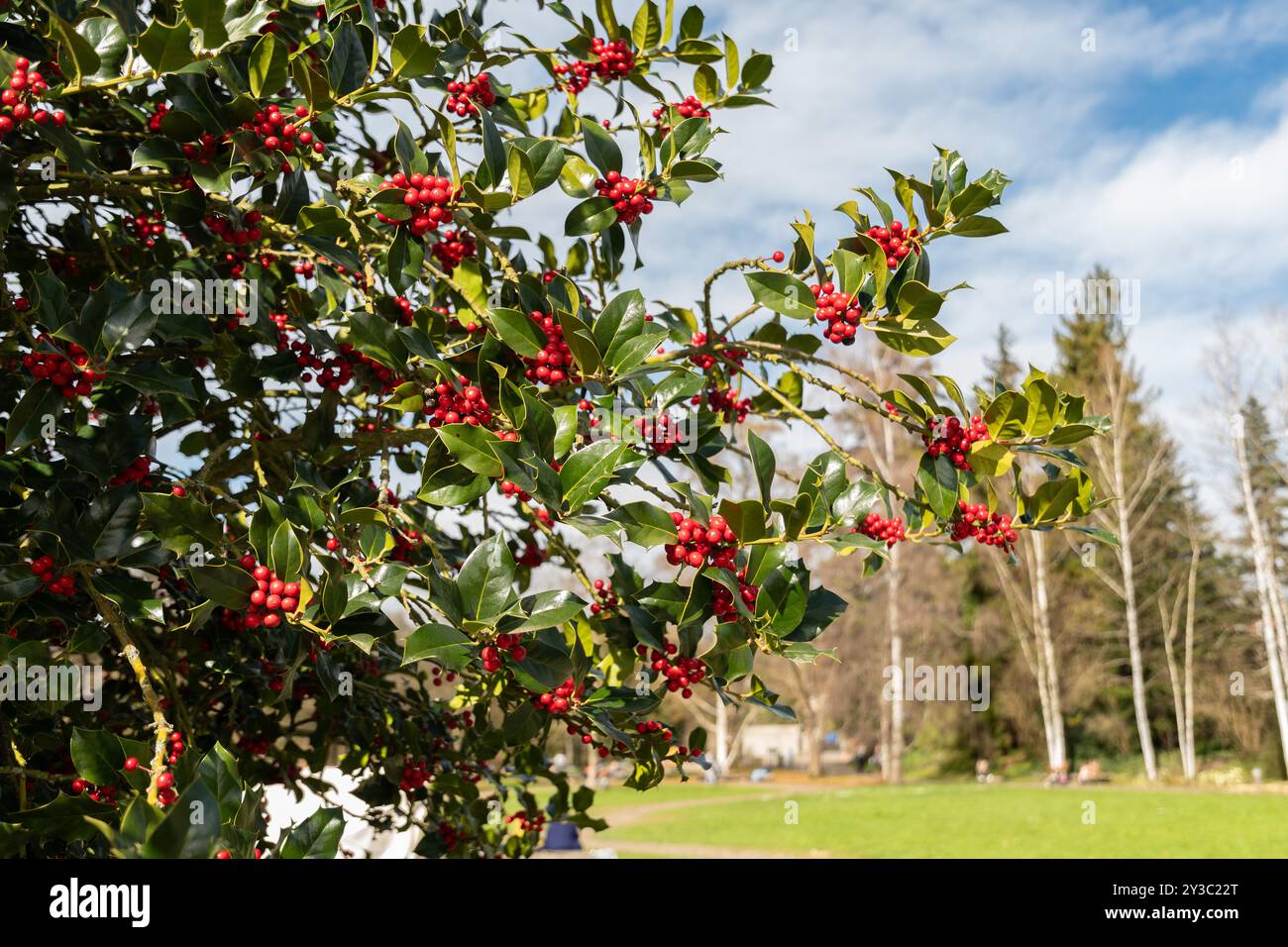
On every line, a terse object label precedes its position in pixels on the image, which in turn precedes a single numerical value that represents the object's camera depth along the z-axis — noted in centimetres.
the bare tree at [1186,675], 2747
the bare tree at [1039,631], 2762
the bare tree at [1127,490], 2675
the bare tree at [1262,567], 2422
